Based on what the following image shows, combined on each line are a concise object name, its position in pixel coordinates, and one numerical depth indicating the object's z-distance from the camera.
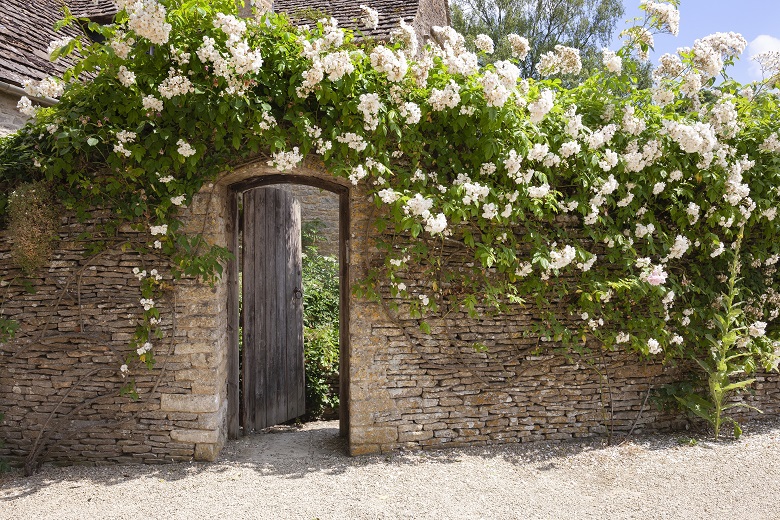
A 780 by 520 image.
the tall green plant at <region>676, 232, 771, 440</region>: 4.80
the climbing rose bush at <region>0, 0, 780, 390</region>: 4.07
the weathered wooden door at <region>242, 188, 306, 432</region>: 5.62
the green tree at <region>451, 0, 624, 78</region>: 20.08
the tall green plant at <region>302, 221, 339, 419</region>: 6.55
